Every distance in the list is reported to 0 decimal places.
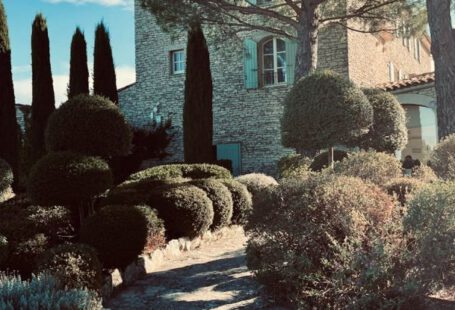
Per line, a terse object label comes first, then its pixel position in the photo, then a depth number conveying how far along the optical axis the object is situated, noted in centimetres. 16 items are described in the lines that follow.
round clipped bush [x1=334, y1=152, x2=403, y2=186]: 810
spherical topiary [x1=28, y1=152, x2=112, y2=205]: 814
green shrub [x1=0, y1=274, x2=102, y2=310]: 416
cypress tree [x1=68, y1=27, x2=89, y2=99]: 1964
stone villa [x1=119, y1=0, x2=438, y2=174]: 1888
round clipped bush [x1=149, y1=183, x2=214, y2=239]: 905
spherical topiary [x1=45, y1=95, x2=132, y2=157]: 904
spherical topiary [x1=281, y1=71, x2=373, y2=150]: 1043
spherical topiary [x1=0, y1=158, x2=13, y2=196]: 1429
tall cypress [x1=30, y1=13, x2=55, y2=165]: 1877
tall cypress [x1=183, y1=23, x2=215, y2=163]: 1697
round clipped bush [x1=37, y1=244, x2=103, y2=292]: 596
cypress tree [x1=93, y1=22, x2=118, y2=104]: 1902
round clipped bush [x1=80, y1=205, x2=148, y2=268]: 728
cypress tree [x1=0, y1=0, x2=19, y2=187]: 1661
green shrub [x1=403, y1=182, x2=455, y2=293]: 480
